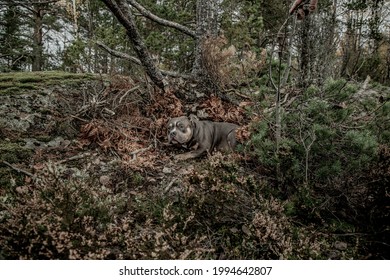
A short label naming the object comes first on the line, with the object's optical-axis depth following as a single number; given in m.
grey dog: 4.67
